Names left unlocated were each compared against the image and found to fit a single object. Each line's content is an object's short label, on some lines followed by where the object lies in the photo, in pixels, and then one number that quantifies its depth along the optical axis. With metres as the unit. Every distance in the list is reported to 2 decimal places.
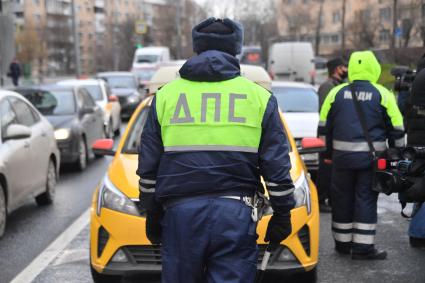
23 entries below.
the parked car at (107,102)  17.32
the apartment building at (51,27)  95.06
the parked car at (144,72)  43.06
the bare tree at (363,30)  46.66
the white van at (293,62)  33.16
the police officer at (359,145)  6.51
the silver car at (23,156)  7.72
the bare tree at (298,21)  85.75
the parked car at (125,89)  23.69
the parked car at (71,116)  12.38
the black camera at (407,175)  4.40
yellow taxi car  5.24
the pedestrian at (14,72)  38.72
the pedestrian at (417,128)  4.38
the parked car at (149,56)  49.53
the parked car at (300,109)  10.74
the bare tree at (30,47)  84.12
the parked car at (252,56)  49.50
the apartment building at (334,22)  44.70
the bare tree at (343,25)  44.86
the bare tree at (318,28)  63.78
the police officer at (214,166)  3.36
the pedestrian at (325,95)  8.97
